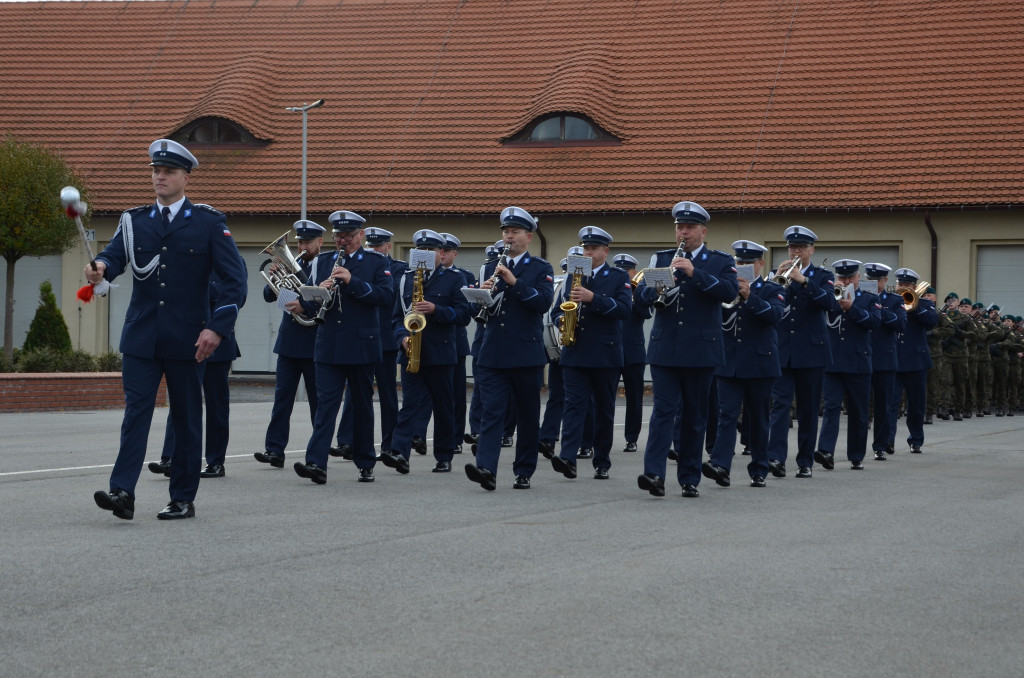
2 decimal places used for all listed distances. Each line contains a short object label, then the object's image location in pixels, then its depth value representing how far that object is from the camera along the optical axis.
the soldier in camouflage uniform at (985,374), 24.55
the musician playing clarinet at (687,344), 10.81
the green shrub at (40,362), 23.17
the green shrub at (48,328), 27.38
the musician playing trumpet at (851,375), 14.22
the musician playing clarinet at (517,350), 11.12
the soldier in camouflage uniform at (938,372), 22.89
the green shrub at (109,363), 23.95
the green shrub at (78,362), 23.52
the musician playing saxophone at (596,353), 12.31
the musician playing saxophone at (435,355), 12.89
